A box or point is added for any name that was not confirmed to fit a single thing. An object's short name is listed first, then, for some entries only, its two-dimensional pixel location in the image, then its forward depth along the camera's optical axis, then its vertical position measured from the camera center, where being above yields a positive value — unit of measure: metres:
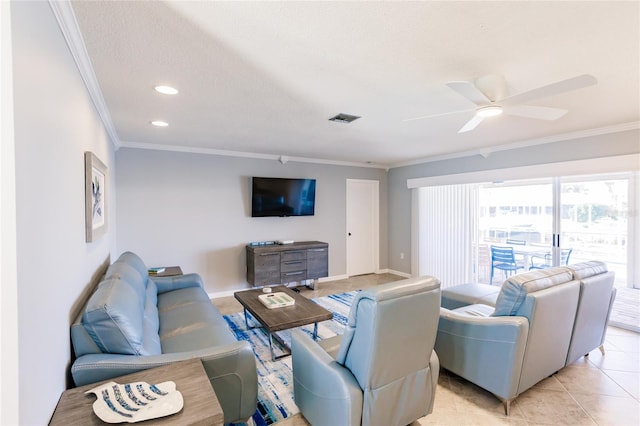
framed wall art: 1.99 +0.10
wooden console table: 4.61 -0.86
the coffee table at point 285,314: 2.64 -0.99
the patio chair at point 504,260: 4.58 -0.81
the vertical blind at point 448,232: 5.03 -0.41
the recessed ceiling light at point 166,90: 2.29 +0.93
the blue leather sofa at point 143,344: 1.52 -0.79
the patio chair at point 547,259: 4.08 -0.72
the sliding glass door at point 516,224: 4.27 -0.24
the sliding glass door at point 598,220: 3.74 -0.16
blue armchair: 1.56 -0.87
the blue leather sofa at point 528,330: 2.06 -0.90
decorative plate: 1.18 -0.80
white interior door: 6.19 -0.37
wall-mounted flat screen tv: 4.93 +0.21
